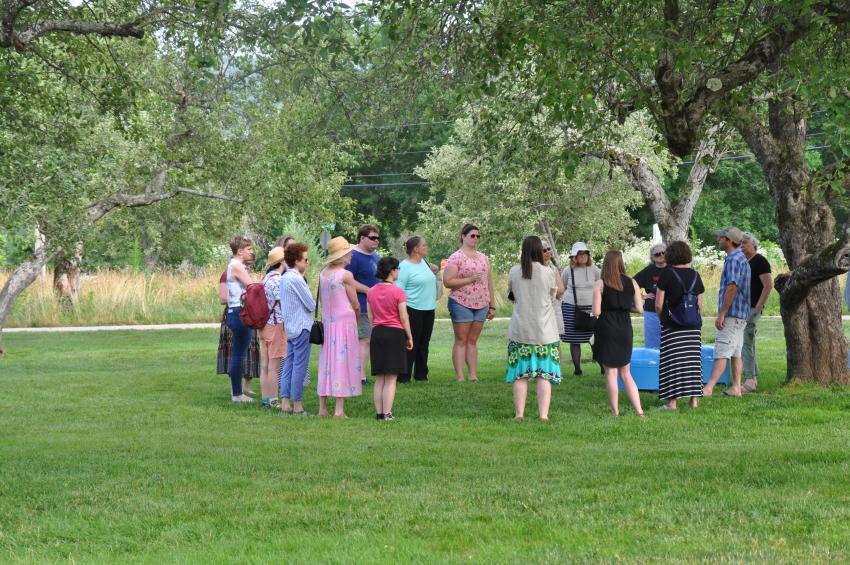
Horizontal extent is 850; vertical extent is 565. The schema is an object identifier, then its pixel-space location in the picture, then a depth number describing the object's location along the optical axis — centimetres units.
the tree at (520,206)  3781
